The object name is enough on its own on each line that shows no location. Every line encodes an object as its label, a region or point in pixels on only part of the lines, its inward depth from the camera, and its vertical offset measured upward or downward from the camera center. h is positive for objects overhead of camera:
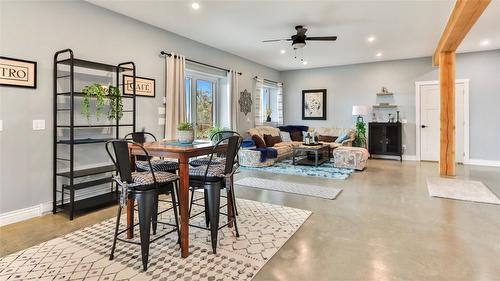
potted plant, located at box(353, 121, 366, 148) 7.93 +0.16
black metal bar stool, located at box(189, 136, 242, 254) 2.39 -0.35
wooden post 5.52 +0.63
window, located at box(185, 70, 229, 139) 5.99 +0.93
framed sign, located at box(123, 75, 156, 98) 4.33 +0.90
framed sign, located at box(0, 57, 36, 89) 3.04 +0.77
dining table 2.24 -0.13
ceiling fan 4.62 +1.78
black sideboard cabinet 7.61 +0.07
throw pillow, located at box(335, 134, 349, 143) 7.70 +0.10
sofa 6.59 +0.01
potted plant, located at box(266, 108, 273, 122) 8.79 +0.89
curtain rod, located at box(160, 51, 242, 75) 4.93 +1.64
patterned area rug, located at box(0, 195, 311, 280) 2.07 -0.97
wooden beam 3.32 +1.71
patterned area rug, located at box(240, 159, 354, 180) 5.61 -0.63
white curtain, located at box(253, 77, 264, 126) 7.97 +1.21
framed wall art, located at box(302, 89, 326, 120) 8.88 +1.20
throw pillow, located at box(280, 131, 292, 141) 8.30 +0.16
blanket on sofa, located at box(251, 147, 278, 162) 6.57 -0.28
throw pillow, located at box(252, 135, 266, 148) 6.84 +0.01
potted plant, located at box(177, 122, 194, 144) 2.70 +0.08
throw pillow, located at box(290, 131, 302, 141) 8.45 +0.17
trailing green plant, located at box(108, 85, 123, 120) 3.82 +0.52
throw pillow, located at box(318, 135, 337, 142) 8.27 +0.10
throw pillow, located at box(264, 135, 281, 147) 7.39 +0.04
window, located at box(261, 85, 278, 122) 9.10 +1.32
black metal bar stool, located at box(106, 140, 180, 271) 2.08 -0.38
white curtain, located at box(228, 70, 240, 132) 6.77 +1.06
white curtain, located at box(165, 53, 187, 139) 4.97 +0.87
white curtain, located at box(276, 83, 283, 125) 9.15 +1.34
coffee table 6.50 -0.34
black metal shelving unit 3.33 -0.26
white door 7.39 +0.53
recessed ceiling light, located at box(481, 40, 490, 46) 5.89 +2.15
